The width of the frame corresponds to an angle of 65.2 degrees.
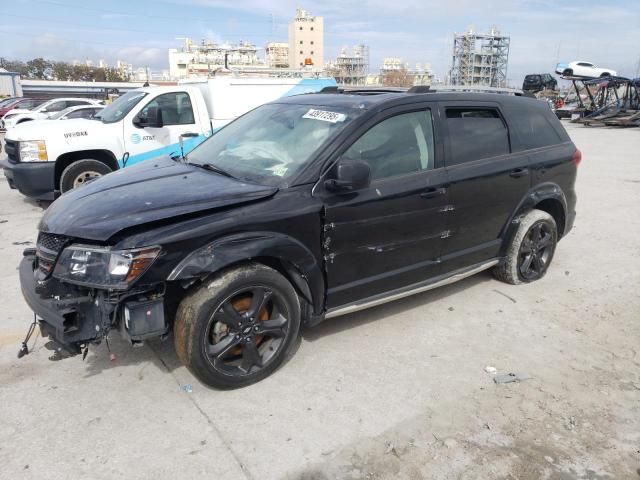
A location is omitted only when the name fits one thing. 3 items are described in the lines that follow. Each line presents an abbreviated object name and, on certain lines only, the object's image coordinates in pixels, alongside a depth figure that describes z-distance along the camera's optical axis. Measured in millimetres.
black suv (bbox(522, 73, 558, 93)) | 43750
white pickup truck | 7371
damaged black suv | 2783
